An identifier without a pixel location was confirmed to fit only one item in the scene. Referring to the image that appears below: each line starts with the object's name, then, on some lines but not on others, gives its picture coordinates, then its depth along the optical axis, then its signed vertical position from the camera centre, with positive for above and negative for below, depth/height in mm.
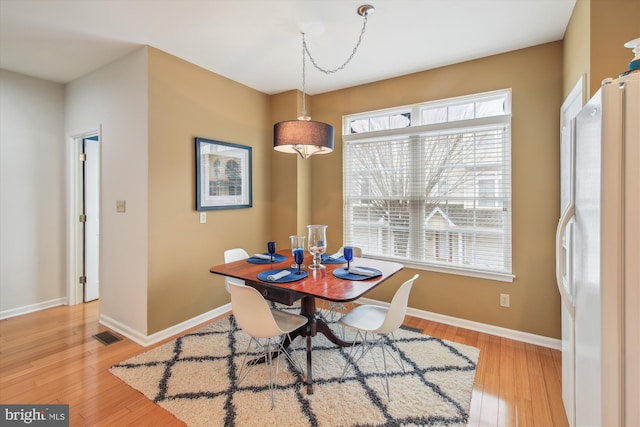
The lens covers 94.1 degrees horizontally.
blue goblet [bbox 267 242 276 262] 2562 -323
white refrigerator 961 -145
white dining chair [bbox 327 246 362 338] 2986 -1052
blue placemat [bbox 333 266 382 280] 2094 -465
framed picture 3125 +397
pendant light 2156 +572
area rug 1783 -1215
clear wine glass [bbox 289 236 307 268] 2422 -257
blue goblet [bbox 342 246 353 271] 2289 -337
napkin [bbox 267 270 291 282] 2049 -459
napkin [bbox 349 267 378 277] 2133 -450
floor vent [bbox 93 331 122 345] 2742 -1196
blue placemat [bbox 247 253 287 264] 2555 -431
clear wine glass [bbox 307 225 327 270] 2311 -231
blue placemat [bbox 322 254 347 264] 2568 -436
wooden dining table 1853 -495
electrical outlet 2775 -849
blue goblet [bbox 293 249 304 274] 2223 -340
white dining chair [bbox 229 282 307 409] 1792 -657
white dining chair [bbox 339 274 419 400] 1867 -778
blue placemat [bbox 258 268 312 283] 2043 -468
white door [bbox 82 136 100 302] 3736 -63
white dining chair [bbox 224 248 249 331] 2848 -443
